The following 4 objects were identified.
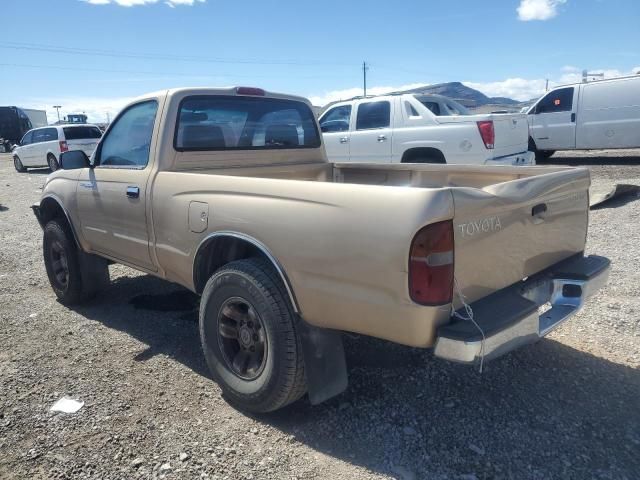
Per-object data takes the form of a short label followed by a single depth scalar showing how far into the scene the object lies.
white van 12.73
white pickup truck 8.47
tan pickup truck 2.30
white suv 18.16
